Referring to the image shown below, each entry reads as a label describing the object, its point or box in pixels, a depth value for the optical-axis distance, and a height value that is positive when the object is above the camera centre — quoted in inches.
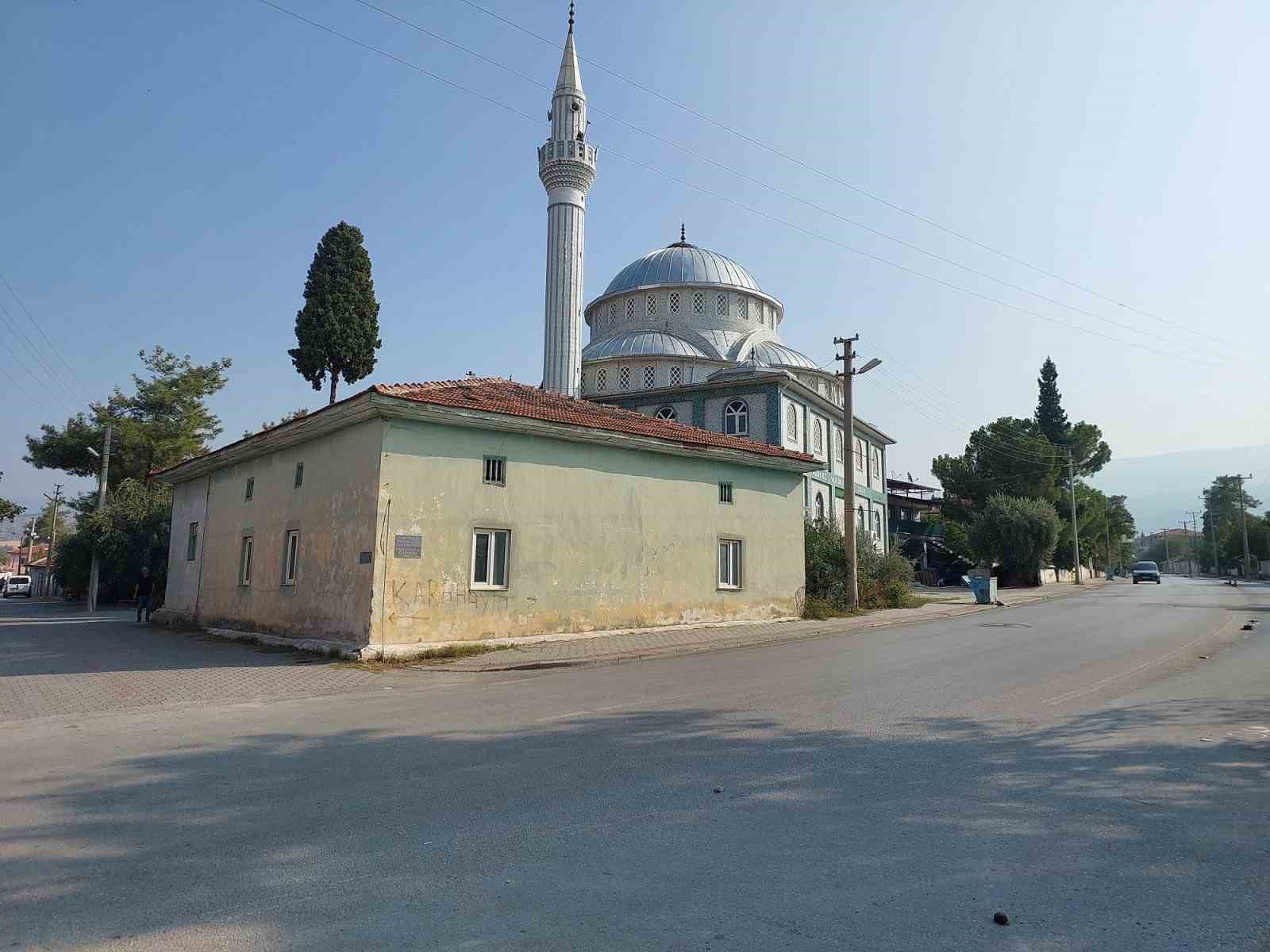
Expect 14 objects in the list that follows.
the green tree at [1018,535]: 1780.3 +96.4
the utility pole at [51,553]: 2178.9 +29.8
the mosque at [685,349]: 1387.8 +439.2
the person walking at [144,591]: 924.6 -28.7
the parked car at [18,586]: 2445.9 -68.8
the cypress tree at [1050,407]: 2650.1 +568.4
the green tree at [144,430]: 1593.3 +262.1
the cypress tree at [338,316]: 1332.4 +408.3
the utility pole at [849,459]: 910.4 +132.9
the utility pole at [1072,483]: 2042.3 +247.8
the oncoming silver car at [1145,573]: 2059.5 +24.6
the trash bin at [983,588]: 1147.3 -11.4
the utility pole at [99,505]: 1314.0 +93.9
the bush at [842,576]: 914.1 +1.9
